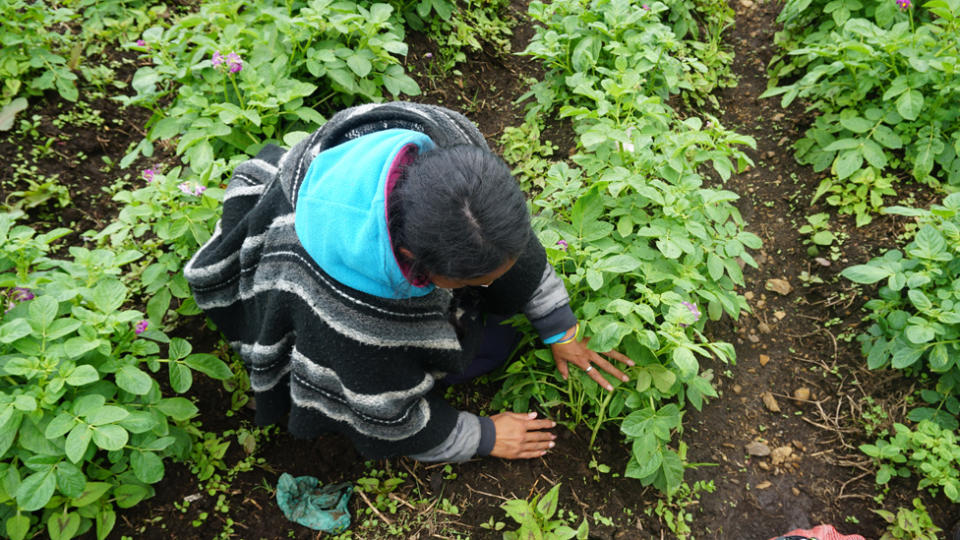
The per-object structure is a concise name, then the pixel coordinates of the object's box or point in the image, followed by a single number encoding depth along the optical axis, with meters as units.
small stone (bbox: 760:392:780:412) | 2.23
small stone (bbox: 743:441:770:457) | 2.13
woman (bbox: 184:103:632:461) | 1.25
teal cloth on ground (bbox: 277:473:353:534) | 1.99
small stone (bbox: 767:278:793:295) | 2.46
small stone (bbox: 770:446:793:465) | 2.12
